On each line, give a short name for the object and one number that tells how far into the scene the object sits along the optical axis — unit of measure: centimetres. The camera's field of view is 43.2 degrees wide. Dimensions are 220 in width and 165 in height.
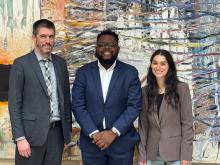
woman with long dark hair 232
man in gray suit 230
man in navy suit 239
